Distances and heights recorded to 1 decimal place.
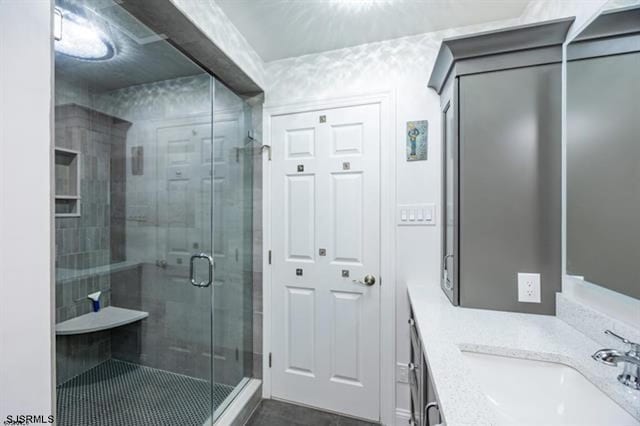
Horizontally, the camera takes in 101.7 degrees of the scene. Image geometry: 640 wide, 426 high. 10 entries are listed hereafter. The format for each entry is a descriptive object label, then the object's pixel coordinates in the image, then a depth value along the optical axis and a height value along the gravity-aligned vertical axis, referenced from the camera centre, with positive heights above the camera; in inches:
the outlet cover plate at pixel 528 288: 48.0 -14.1
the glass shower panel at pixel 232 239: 74.2 -8.3
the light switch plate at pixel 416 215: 66.6 -0.9
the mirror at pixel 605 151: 31.8 +8.6
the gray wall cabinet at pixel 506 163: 47.7 +9.2
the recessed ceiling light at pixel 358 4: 56.2 +45.3
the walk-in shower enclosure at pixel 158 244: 61.2 -9.1
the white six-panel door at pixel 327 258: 70.5 -13.4
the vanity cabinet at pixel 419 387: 36.4 -29.1
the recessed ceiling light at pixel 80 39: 39.3 +31.3
